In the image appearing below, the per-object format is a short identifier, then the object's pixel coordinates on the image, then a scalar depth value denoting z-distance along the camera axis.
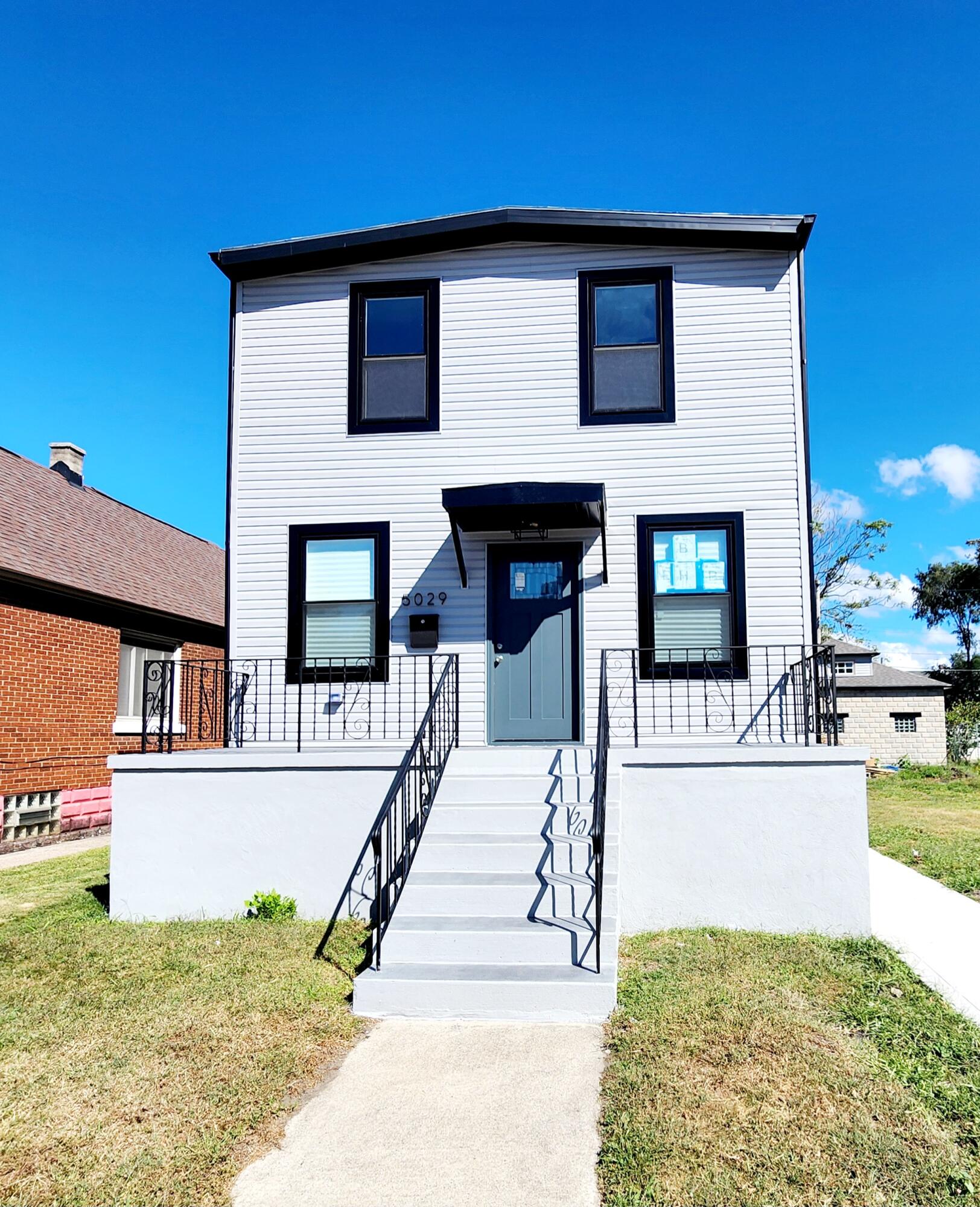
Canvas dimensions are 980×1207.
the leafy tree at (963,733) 25.97
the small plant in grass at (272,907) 7.21
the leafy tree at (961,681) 47.09
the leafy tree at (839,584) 32.44
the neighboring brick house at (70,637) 12.24
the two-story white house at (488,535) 7.54
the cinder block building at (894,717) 26.70
